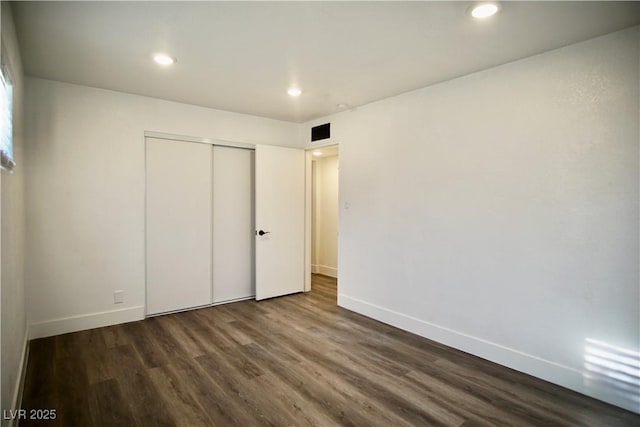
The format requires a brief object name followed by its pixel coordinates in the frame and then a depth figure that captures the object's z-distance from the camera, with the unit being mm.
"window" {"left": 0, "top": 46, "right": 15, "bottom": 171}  1818
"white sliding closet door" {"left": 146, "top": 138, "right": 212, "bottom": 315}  3943
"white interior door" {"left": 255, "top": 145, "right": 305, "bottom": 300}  4621
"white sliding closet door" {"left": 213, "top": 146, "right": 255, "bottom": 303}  4477
